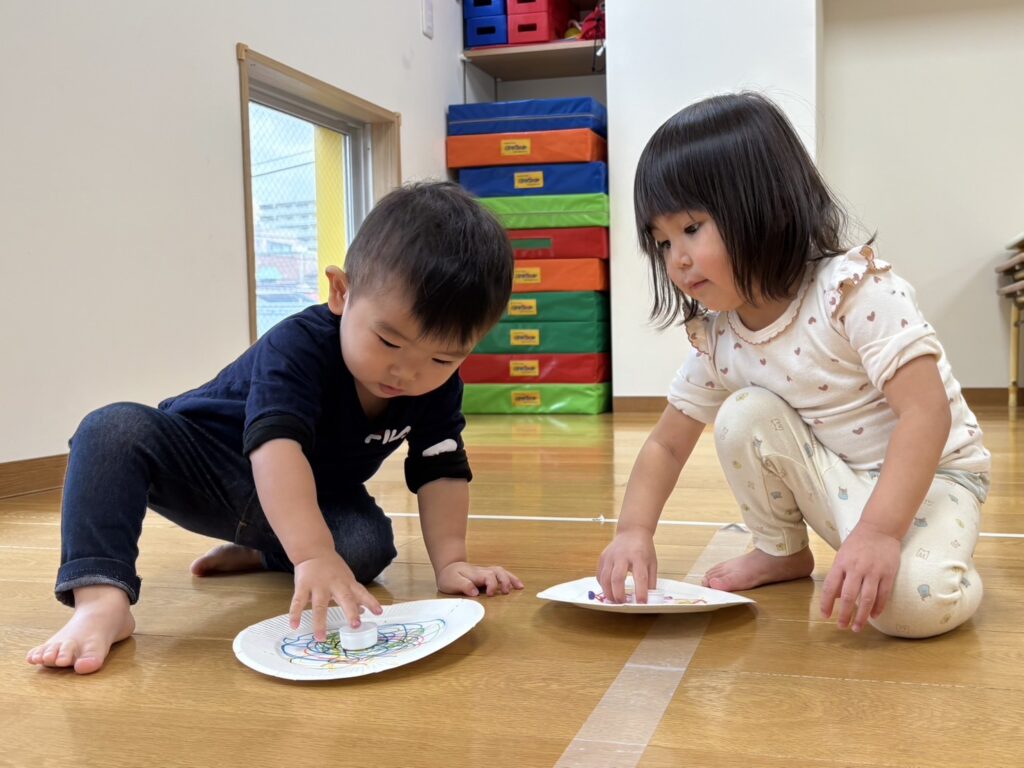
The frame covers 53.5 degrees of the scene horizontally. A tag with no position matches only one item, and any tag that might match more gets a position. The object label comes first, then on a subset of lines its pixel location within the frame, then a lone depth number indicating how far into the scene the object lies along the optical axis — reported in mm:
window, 2691
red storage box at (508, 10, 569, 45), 3570
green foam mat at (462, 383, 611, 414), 3416
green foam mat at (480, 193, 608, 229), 3393
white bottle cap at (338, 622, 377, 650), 830
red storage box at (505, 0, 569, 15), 3568
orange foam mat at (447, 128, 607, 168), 3387
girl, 849
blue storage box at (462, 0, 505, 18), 3645
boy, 871
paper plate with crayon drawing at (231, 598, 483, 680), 788
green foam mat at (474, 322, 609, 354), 3436
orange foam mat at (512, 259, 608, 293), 3406
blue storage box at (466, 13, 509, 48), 3646
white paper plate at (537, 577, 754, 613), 894
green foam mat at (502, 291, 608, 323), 3428
